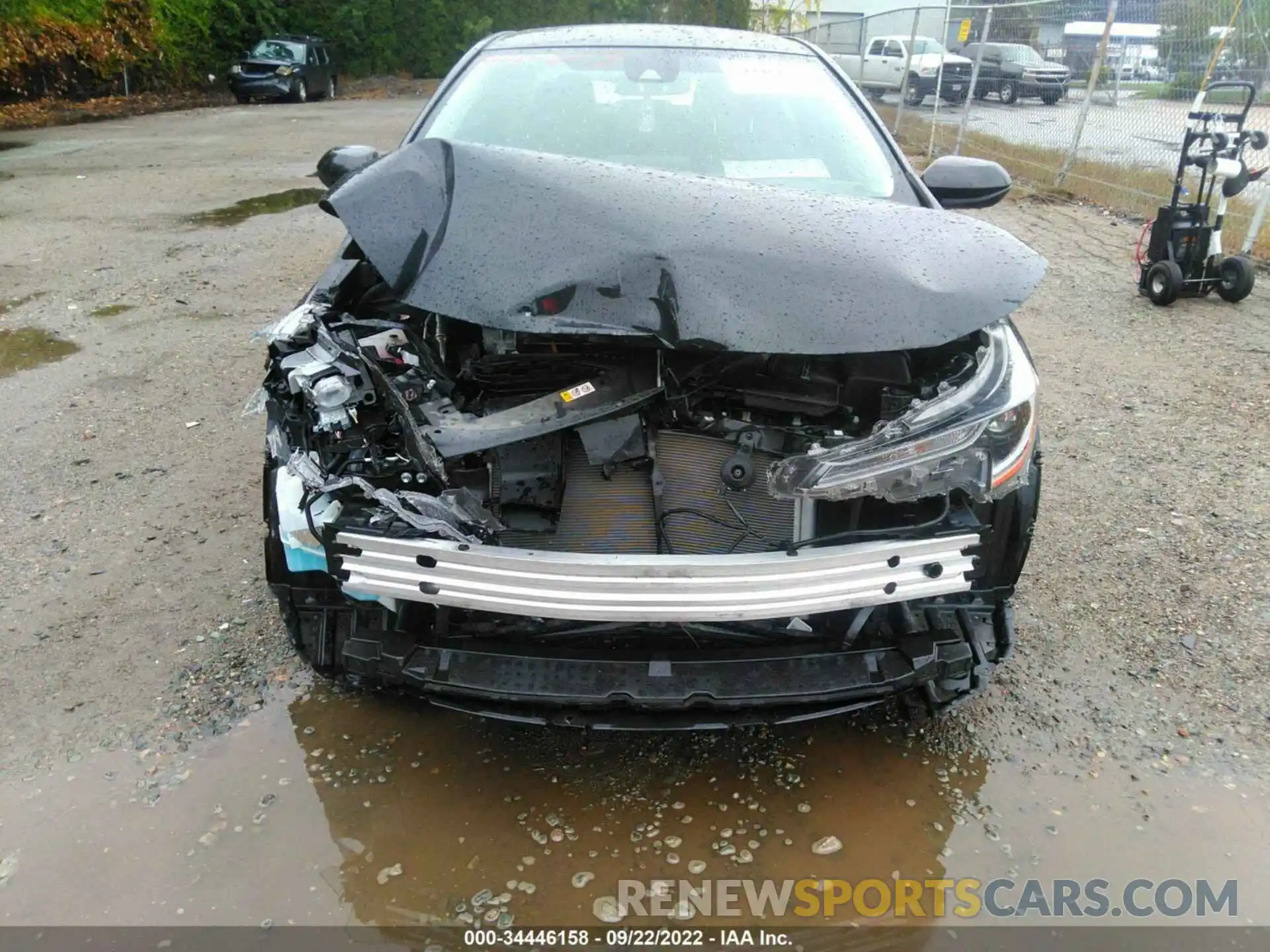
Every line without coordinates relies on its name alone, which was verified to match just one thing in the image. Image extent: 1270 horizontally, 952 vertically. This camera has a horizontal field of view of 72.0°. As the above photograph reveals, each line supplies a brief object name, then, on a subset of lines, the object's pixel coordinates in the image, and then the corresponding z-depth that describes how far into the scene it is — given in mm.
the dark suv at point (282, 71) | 20125
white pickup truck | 12812
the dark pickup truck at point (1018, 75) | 10242
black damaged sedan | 1912
